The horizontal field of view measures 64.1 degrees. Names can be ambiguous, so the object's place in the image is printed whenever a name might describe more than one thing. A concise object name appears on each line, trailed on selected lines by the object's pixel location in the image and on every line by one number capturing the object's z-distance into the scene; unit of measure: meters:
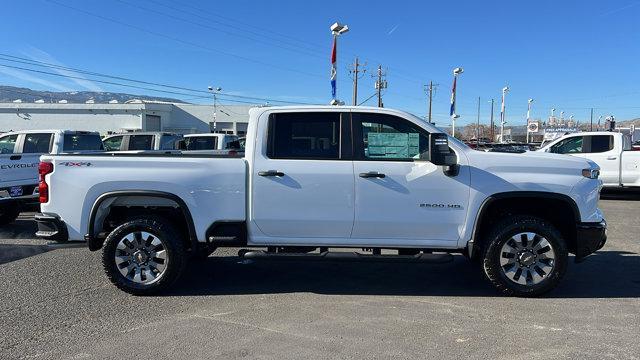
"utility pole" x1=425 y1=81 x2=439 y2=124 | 61.85
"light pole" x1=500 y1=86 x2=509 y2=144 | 57.34
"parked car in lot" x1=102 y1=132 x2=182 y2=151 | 15.88
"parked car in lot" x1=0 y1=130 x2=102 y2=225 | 9.23
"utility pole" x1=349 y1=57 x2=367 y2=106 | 45.39
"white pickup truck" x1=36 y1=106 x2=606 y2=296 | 5.32
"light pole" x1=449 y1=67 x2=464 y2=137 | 36.36
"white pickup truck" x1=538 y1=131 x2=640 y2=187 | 13.47
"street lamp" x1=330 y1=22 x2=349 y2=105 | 17.45
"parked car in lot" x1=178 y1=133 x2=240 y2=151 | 16.01
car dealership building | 61.25
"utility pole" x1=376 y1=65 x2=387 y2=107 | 57.44
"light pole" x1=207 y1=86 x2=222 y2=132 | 63.29
